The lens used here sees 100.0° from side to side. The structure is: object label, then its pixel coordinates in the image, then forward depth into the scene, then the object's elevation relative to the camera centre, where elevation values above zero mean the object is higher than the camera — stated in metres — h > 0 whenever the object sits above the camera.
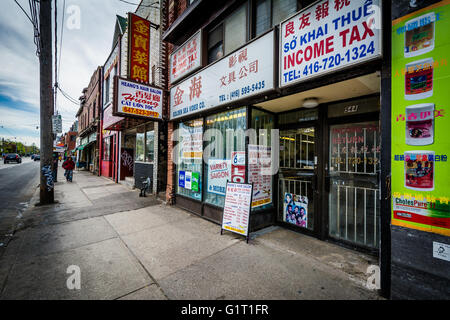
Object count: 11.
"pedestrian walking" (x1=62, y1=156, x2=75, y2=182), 12.35 -0.52
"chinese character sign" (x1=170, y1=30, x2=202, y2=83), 5.84 +3.38
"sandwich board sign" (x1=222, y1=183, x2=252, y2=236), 4.06 -1.08
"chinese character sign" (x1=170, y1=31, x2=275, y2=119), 3.84 +1.99
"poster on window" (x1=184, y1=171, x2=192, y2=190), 6.15 -0.67
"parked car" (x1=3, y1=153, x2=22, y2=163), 32.52 +0.15
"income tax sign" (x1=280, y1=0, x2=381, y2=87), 2.57 +1.89
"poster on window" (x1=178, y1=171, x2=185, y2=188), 6.50 -0.68
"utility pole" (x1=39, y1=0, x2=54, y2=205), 6.68 +2.51
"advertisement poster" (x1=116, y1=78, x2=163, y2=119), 5.81 +1.97
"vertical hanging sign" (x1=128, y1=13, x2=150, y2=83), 7.01 +4.32
